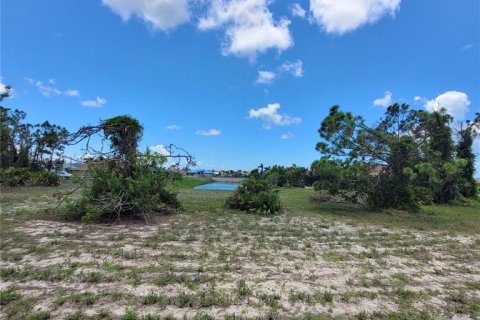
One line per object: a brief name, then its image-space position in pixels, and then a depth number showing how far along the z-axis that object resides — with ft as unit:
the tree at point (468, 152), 54.54
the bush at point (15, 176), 50.58
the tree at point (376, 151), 35.22
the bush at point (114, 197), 22.63
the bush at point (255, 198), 30.78
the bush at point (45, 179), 56.04
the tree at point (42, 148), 84.17
